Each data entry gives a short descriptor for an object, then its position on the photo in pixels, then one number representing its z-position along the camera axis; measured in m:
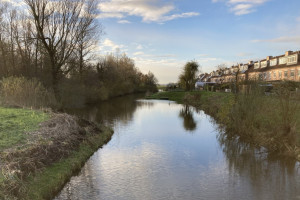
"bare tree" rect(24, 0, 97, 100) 21.66
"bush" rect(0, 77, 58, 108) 15.84
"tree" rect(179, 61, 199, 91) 45.41
